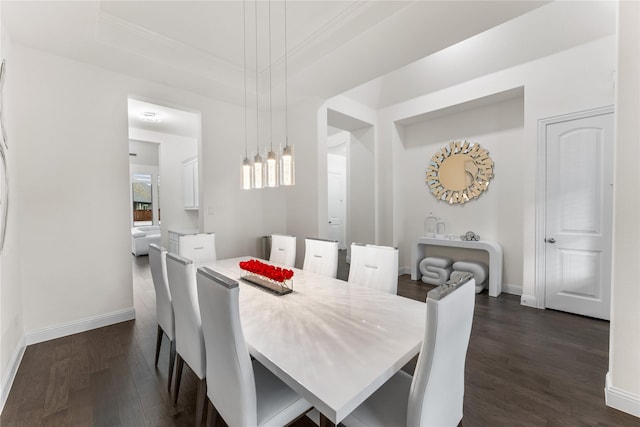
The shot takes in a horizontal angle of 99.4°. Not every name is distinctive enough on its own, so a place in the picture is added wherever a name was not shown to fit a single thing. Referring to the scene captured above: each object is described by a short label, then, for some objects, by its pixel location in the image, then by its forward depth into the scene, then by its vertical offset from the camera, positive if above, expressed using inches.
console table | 142.9 -21.4
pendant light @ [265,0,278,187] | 81.4 +12.2
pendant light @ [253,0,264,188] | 83.7 +11.9
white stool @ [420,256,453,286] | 157.0 -34.9
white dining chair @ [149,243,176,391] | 73.8 -23.6
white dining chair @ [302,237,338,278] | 98.3 -17.4
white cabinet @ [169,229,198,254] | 185.1 -21.5
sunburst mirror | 155.0 +22.9
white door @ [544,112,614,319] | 111.1 -2.1
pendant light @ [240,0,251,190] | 87.1 +14.9
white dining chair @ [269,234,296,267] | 115.0 -17.4
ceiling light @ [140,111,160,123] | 182.5 +65.6
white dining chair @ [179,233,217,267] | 112.7 -15.9
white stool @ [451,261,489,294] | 146.6 -32.6
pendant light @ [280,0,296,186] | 77.0 +12.4
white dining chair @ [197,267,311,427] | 41.5 -27.1
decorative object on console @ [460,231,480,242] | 154.8 -15.4
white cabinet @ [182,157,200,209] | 221.9 +22.8
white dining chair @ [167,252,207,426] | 57.3 -23.7
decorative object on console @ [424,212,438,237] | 174.4 -9.2
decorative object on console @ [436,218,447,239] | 170.4 -11.3
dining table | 36.5 -22.9
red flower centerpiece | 73.7 -18.8
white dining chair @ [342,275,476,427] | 36.4 -24.6
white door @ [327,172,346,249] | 284.5 +4.5
